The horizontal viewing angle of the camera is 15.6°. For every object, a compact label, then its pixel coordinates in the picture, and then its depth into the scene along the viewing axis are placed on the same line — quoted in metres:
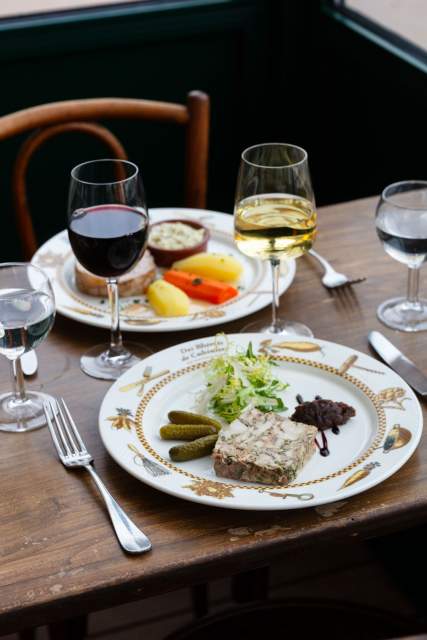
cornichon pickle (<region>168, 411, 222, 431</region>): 1.41
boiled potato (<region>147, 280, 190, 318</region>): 1.59
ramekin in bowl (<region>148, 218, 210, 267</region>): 1.69
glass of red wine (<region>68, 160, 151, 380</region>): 1.47
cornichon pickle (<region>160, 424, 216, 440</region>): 1.39
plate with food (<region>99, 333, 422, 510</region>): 1.32
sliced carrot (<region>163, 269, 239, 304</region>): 1.62
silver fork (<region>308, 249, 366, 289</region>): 1.65
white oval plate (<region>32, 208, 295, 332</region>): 1.57
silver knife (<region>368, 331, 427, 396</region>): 1.47
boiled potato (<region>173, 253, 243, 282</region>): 1.66
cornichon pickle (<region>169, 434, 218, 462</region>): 1.36
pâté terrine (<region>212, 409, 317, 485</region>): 1.33
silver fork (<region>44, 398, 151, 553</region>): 1.29
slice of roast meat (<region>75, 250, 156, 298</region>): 1.63
